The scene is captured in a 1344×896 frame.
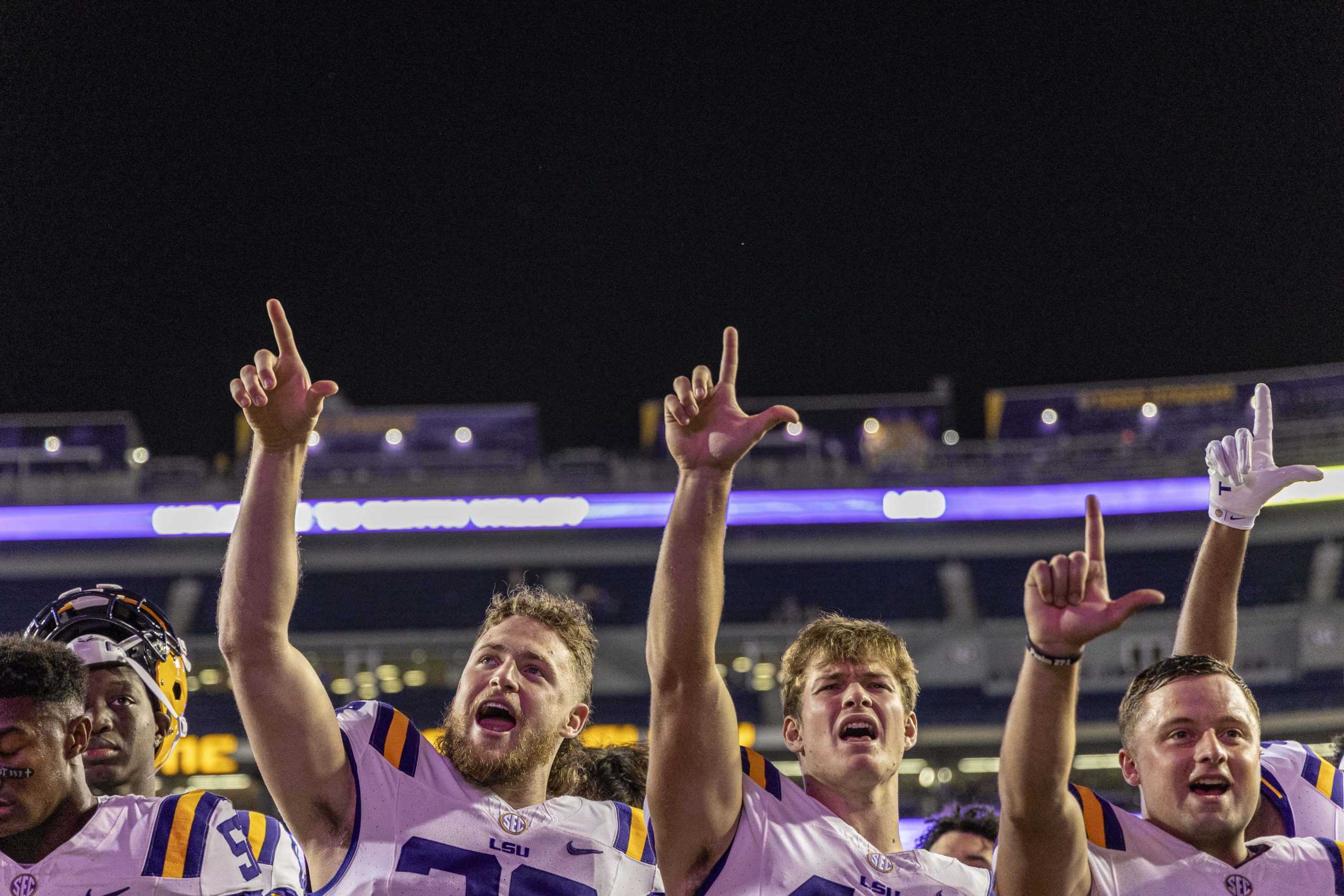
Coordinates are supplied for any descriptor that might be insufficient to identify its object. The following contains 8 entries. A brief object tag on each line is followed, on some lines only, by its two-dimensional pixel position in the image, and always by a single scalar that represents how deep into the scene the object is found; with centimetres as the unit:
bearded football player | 297
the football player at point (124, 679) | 355
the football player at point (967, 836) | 495
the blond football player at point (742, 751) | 290
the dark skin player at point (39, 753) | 296
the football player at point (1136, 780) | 269
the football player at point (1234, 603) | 384
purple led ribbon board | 2630
